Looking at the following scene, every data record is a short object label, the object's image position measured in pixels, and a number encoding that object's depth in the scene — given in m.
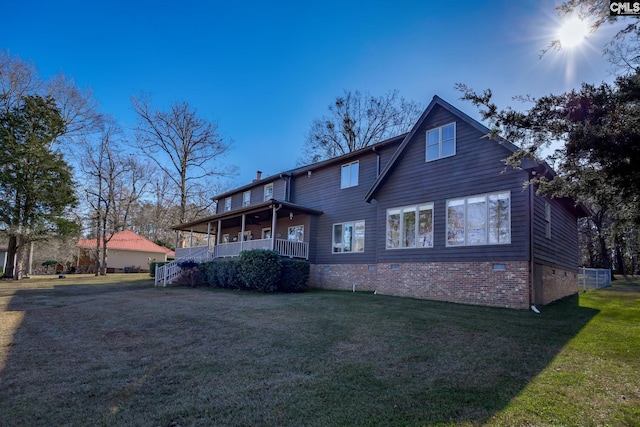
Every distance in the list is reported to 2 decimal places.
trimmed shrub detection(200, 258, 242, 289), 15.61
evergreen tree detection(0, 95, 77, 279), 19.69
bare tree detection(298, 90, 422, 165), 29.05
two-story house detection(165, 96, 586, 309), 10.41
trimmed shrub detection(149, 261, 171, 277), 24.69
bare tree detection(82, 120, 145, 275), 27.38
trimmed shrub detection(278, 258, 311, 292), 14.73
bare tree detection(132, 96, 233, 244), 30.92
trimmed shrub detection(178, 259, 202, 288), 17.98
